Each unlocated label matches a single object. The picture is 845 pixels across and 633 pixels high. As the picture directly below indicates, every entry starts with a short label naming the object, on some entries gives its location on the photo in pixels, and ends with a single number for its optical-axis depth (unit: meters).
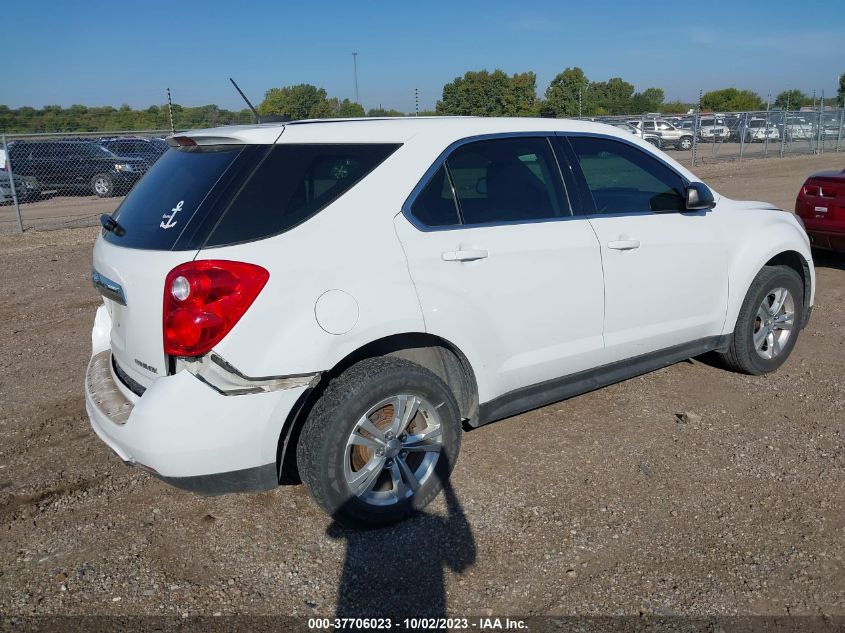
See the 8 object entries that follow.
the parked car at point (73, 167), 16.41
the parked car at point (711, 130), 29.10
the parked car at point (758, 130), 26.22
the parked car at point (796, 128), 27.22
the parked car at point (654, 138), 26.99
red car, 7.41
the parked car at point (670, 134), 28.36
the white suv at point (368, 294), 2.86
